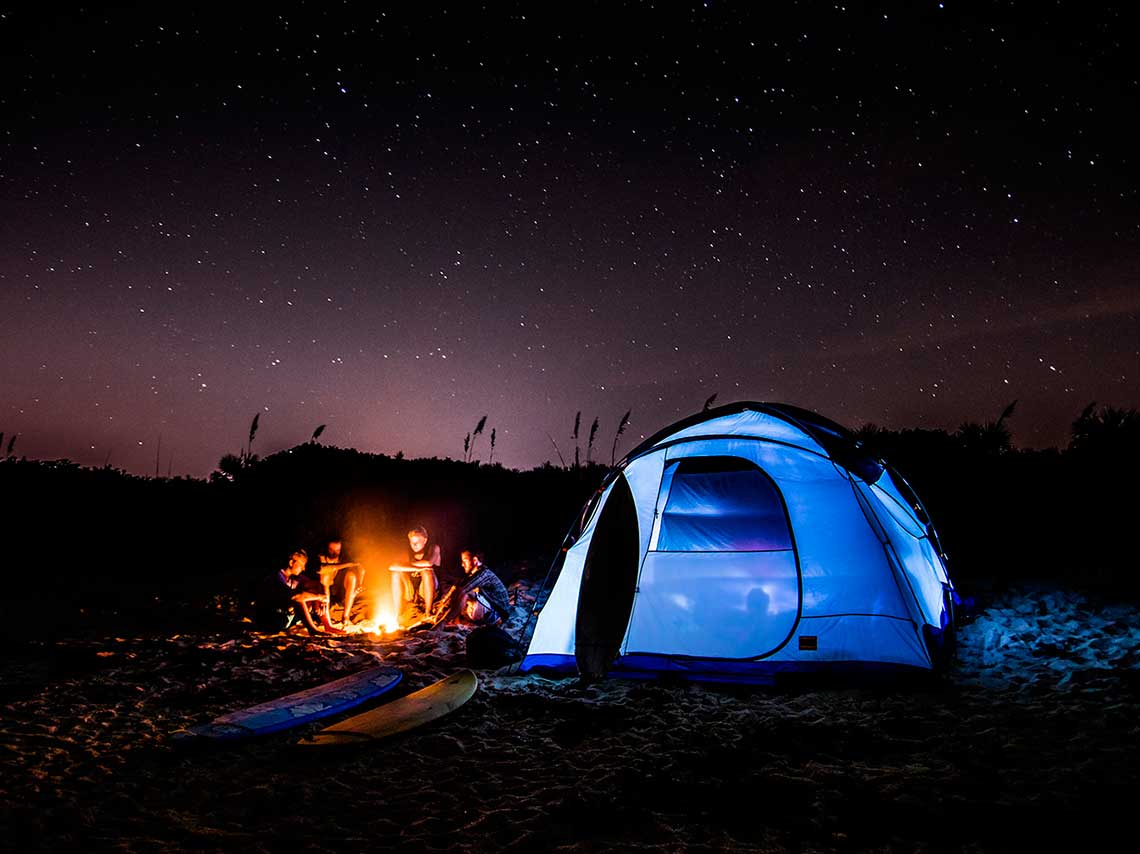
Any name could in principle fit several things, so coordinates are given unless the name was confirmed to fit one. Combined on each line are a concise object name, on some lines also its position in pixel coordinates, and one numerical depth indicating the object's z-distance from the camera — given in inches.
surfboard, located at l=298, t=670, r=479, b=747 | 171.8
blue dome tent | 230.2
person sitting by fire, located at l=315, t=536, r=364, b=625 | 334.4
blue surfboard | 175.2
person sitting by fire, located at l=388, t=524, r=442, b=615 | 343.9
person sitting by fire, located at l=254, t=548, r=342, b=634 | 307.6
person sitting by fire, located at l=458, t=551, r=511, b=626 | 321.4
